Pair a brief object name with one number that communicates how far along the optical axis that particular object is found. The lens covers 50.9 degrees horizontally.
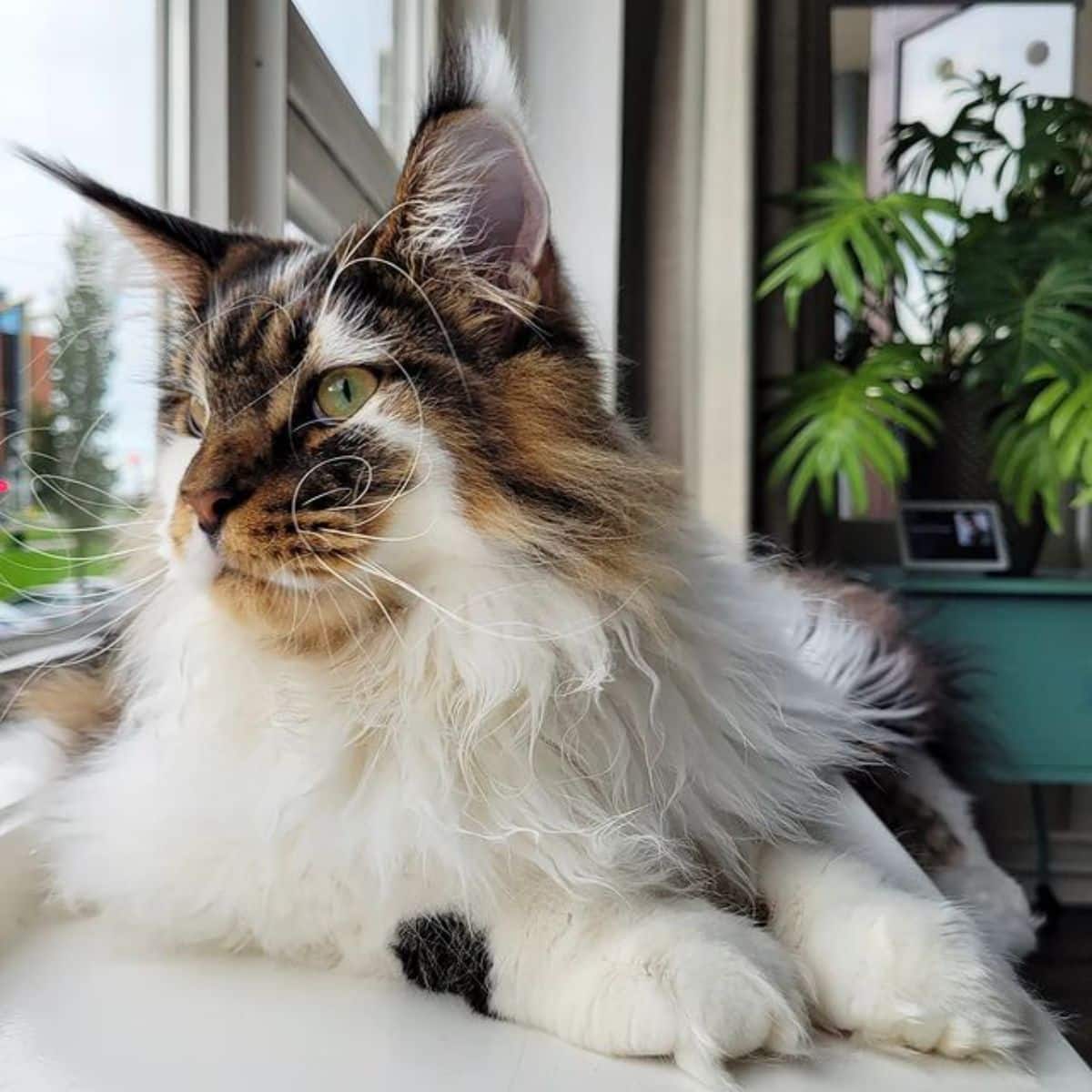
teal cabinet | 2.41
